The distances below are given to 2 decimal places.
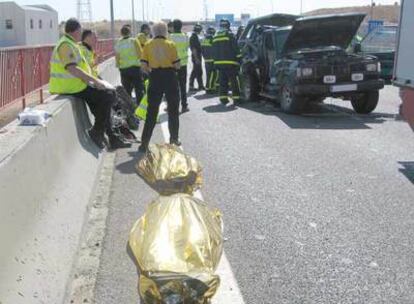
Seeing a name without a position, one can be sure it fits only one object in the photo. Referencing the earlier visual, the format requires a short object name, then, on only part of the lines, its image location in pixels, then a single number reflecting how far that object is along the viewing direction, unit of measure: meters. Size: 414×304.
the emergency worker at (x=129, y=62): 12.00
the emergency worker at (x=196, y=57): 16.95
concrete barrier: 3.23
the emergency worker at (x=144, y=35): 13.17
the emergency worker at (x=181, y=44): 13.71
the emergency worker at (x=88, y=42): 9.41
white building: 54.34
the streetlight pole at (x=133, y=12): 49.31
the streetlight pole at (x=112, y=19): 25.53
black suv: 11.90
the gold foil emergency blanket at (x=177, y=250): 3.11
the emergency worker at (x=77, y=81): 7.21
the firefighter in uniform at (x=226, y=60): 14.52
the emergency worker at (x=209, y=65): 16.84
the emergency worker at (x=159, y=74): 8.73
